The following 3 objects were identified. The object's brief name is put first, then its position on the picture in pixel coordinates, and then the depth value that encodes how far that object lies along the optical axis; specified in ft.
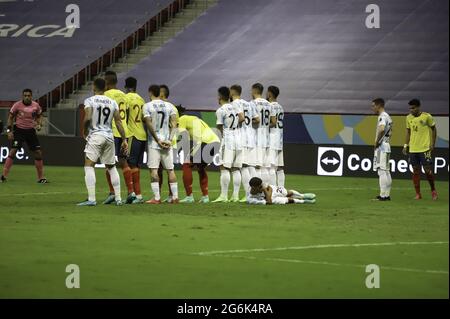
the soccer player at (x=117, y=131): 70.69
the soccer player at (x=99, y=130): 67.00
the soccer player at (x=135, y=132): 72.02
